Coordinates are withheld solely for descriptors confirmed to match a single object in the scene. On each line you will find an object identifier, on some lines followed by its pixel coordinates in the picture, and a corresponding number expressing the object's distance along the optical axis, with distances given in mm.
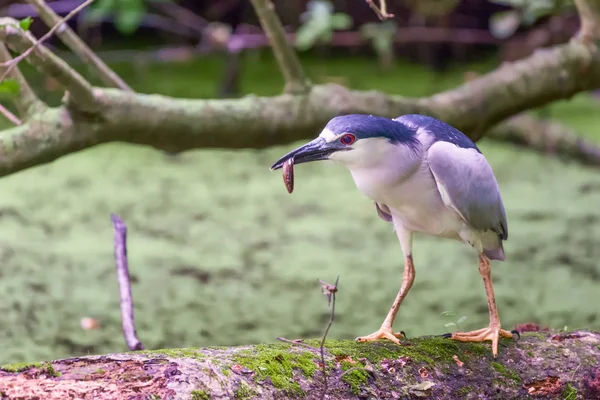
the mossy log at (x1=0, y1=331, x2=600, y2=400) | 9516
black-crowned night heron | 9698
